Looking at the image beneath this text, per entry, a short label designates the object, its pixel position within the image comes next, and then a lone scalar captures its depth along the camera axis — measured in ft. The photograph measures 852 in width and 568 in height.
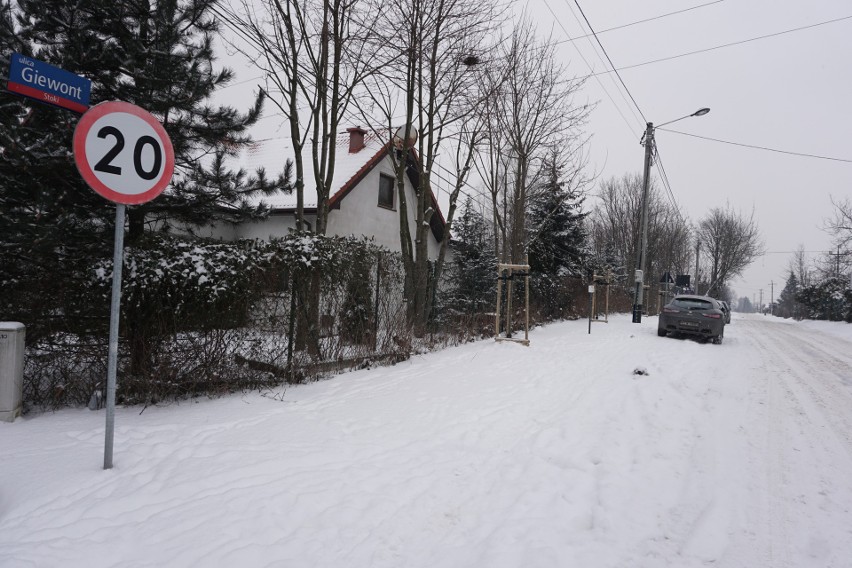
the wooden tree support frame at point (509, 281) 34.99
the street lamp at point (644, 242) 59.98
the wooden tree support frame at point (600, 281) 61.08
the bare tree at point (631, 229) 113.29
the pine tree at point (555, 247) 55.47
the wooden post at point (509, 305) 37.01
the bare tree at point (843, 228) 86.66
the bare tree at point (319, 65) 27.04
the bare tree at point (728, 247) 152.56
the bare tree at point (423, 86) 32.14
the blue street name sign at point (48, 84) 10.18
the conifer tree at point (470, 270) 42.39
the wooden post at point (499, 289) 35.72
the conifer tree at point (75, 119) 15.47
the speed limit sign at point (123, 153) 10.73
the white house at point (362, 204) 46.83
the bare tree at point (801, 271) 182.38
